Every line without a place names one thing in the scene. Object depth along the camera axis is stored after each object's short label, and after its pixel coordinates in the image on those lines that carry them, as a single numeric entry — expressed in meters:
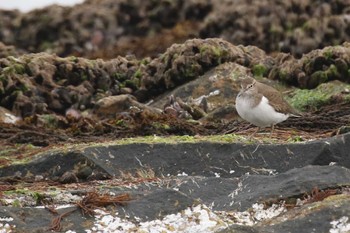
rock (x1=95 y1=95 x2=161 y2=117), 20.97
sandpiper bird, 16.45
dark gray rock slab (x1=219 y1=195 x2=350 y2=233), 10.08
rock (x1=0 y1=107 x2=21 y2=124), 20.39
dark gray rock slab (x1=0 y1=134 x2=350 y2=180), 14.17
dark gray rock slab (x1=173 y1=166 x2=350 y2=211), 11.42
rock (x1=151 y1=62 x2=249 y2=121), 21.61
